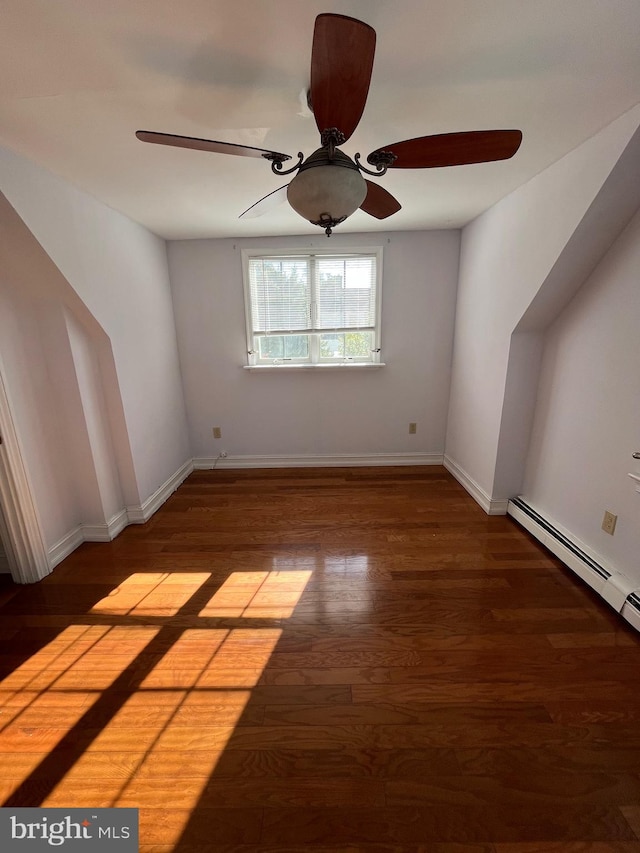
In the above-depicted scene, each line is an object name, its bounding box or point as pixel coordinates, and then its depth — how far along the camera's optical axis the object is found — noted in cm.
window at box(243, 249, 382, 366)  308
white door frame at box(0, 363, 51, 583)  185
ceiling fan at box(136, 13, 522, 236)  88
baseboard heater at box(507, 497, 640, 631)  163
